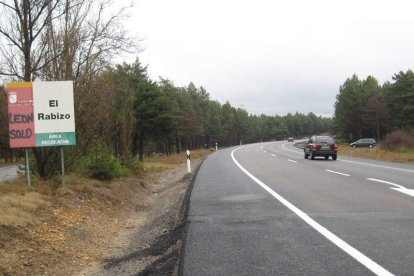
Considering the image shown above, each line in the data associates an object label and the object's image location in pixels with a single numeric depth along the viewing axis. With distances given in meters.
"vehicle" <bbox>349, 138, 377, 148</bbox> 70.21
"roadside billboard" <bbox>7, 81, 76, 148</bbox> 11.29
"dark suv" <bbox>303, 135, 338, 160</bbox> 31.58
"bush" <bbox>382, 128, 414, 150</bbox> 45.00
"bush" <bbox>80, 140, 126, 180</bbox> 15.42
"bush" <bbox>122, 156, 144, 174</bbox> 21.08
